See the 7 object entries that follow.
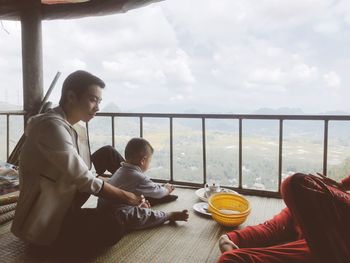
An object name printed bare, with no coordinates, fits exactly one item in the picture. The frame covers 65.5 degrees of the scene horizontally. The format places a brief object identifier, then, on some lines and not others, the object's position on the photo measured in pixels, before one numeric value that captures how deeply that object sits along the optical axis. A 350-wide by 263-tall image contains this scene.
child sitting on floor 1.89
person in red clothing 1.05
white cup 2.47
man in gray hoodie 1.35
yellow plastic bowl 1.87
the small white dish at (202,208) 2.18
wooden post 3.39
